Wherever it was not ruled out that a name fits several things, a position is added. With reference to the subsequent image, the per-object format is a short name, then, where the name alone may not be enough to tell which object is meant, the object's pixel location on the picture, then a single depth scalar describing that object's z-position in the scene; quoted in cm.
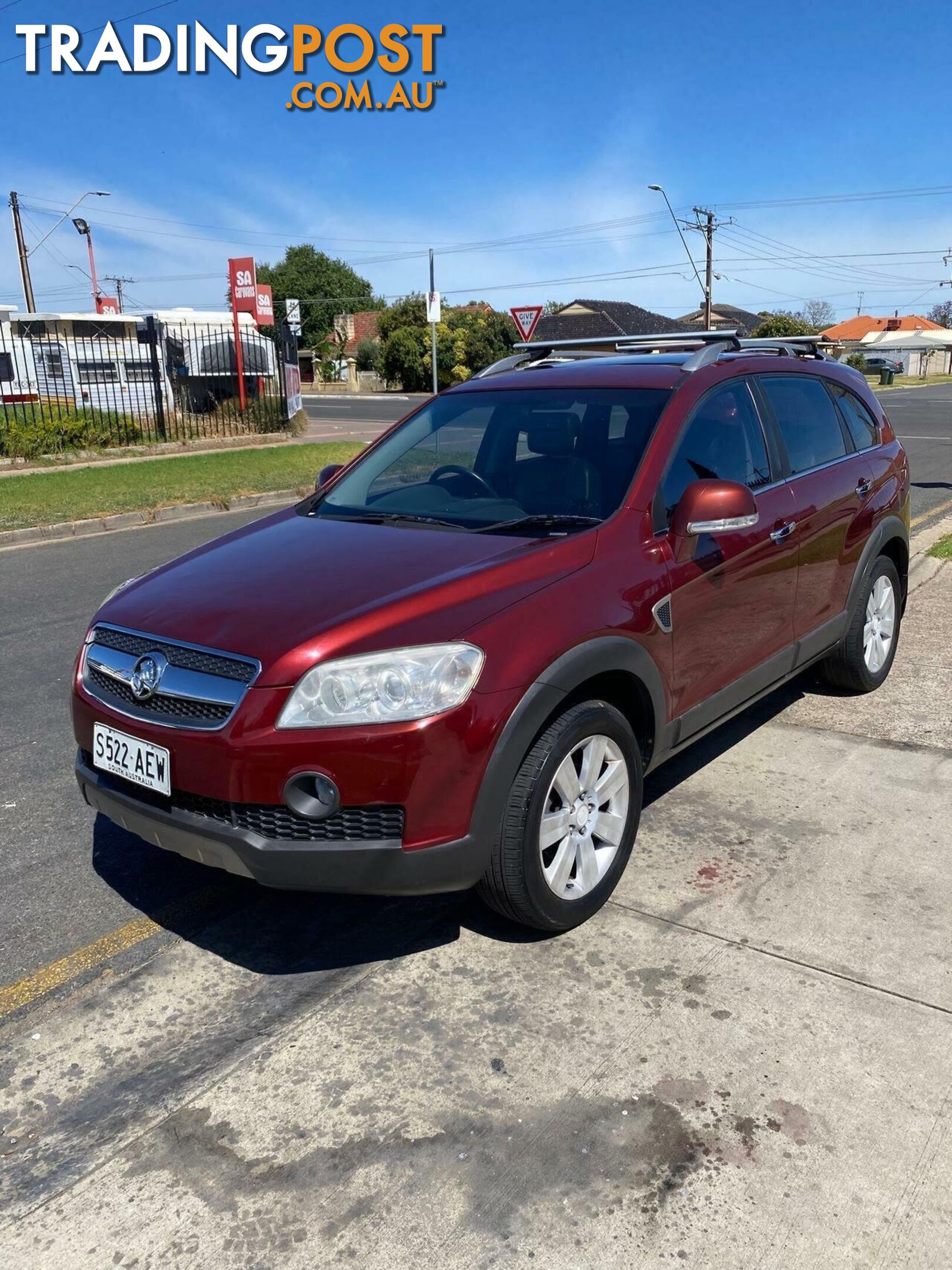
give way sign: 1778
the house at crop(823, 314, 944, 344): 11500
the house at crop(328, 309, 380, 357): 7906
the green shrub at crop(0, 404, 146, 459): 1608
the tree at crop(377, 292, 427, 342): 5616
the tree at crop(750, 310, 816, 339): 6022
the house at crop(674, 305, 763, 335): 8612
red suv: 272
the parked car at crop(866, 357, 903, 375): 7029
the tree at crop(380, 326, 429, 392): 5447
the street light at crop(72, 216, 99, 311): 3868
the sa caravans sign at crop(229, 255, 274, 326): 2189
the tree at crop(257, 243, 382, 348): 8900
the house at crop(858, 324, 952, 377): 8412
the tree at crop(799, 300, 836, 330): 13050
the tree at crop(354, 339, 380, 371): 6481
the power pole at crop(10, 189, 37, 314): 4078
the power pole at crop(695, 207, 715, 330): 5016
